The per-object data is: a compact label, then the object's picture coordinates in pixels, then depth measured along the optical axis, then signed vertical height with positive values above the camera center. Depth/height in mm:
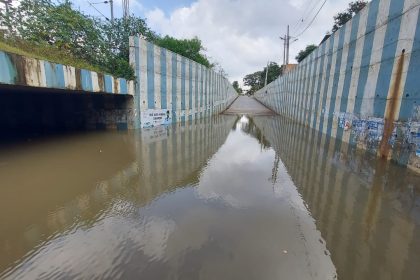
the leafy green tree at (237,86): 123438 +4606
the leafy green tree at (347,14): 35947 +13027
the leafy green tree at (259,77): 73938 +7365
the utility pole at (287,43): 44175 +9463
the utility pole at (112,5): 23122 +8310
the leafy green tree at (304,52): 50956 +9543
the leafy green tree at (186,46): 32938 +6610
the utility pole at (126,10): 21012 +7102
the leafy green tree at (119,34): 15406 +3702
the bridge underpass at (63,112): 15344 -1367
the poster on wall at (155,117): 16172 -1750
